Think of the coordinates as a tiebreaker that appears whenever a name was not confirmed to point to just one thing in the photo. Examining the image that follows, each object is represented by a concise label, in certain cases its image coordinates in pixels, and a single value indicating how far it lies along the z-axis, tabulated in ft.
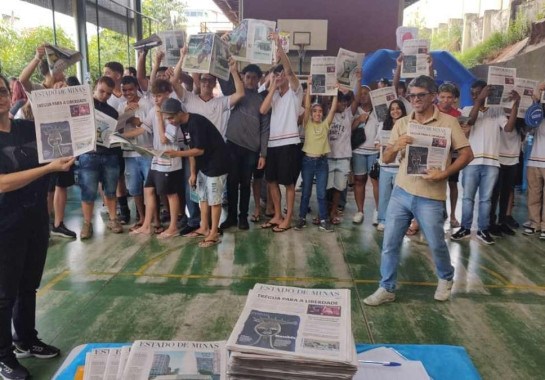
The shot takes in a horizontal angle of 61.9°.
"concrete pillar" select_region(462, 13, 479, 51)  60.47
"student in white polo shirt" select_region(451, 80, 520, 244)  15.51
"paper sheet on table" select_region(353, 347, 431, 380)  5.92
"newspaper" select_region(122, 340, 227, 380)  5.08
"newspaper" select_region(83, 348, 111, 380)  5.30
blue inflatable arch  25.57
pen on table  6.23
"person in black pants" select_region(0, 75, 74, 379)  7.20
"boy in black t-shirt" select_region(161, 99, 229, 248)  14.40
